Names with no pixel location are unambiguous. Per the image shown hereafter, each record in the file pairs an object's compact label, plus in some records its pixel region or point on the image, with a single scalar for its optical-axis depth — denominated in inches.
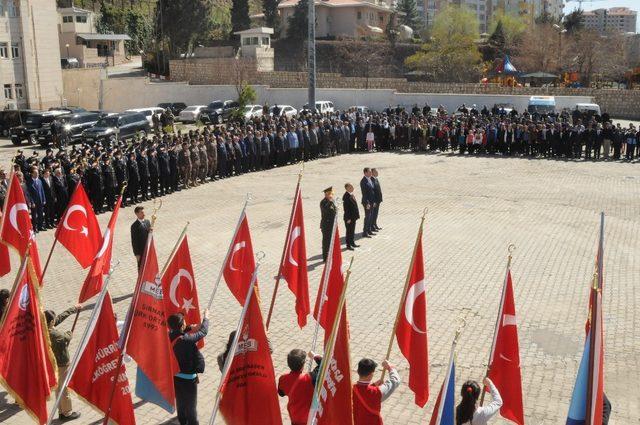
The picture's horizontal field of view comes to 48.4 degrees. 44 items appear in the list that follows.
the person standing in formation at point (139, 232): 496.1
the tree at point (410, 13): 3959.2
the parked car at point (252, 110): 1616.6
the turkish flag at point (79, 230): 419.8
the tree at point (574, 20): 3053.6
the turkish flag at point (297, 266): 374.9
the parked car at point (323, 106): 1641.2
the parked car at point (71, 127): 1326.3
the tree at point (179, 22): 2466.8
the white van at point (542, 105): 1499.8
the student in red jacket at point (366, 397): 236.1
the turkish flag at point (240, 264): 360.2
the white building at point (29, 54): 1728.6
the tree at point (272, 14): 3169.5
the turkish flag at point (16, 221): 431.2
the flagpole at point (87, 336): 249.8
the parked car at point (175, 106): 1815.9
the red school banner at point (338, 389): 230.1
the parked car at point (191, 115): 1686.8
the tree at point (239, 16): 2945.4
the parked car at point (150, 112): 1494.8
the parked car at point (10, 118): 1488.7
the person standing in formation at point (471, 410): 230.5
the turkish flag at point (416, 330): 287.7
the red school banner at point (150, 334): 278.5
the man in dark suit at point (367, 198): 626.8
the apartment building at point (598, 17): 7357.3
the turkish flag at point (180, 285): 335.6
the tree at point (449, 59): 2325.3
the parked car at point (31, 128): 1352.1
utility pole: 1178.5
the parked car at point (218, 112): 1688.0
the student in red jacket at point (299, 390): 245.4
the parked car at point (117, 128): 1325.0
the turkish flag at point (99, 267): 357.1
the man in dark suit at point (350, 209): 584.1
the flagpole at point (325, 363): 225.3
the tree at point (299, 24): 2915.8
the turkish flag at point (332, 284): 329.1
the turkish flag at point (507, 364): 266.2
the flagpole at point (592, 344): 218.1
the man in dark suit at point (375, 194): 630.5
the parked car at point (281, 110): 1539.1
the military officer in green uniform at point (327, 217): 554.6
